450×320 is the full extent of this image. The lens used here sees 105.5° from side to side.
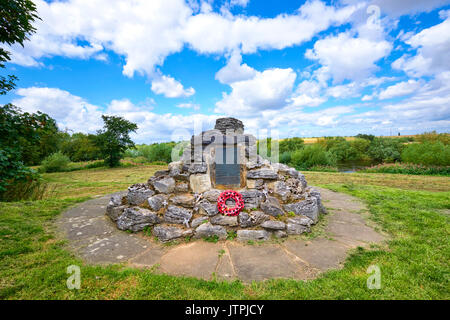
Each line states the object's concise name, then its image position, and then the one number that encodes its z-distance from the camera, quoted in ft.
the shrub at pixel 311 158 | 61.26
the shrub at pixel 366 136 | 118.64
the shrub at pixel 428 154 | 46.21
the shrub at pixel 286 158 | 70.04
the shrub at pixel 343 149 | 92.07
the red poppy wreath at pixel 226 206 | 12.34
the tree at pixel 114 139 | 55.36
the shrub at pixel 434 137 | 67.00
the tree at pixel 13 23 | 9.42
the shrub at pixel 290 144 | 94.04
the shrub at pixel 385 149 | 79.61
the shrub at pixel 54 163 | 51.42
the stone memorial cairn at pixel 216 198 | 11.93
